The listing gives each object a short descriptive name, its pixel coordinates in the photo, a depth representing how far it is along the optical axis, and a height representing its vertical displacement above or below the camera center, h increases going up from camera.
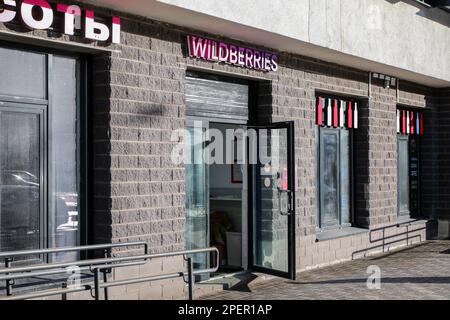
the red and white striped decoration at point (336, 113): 12.12 +1.08
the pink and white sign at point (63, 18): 6.77 +1.62
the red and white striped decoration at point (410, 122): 15.11 +1.11
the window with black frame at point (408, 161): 15.22 +0.24
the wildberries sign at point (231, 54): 8.95 +1.65
